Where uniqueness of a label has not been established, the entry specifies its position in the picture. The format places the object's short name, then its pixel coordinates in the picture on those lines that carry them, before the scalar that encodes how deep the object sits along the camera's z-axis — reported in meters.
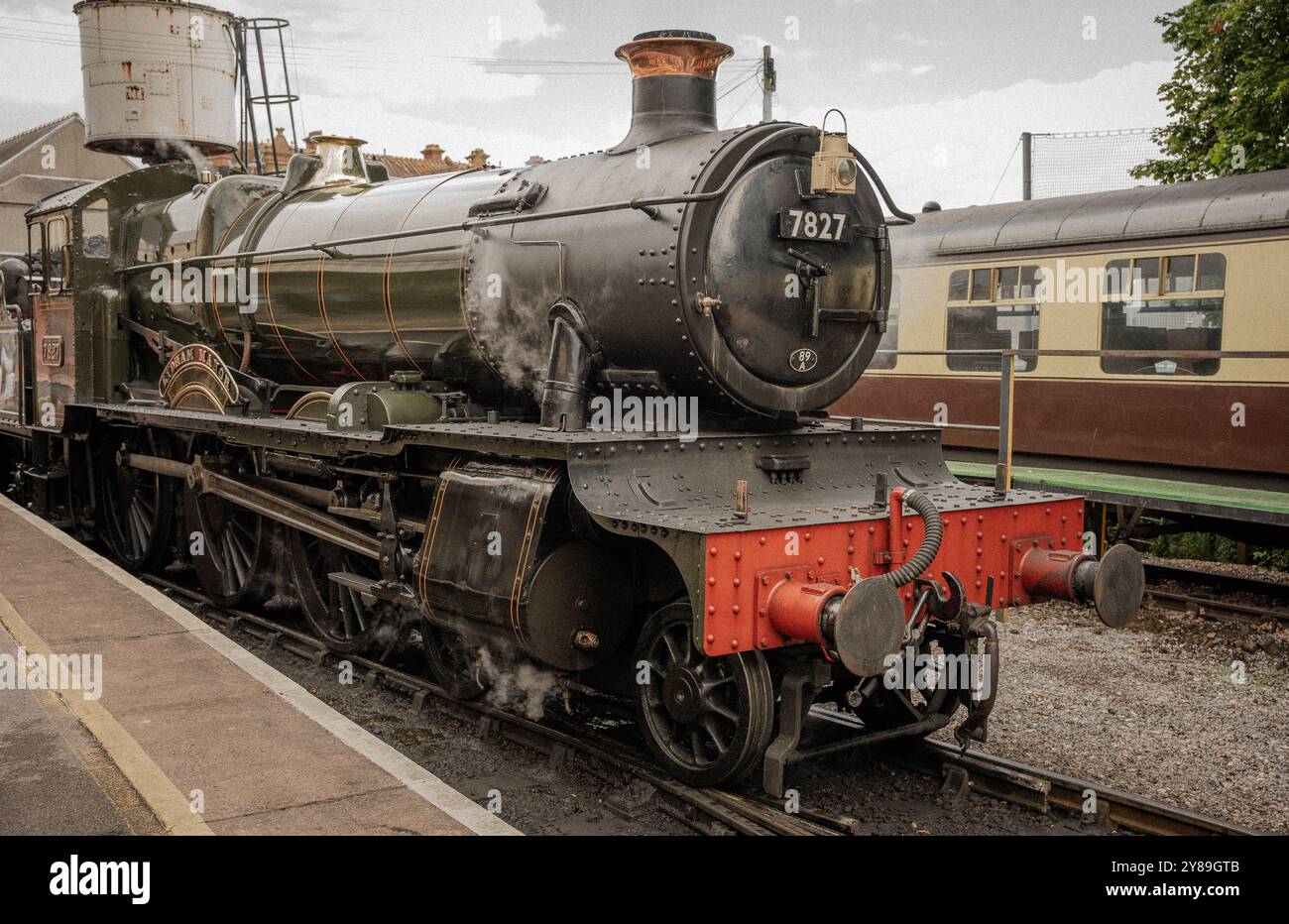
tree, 11.95
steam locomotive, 4.45
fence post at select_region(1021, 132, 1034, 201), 15.60
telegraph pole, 13.87
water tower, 13.27
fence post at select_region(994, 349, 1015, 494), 5.21
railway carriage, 8.77
